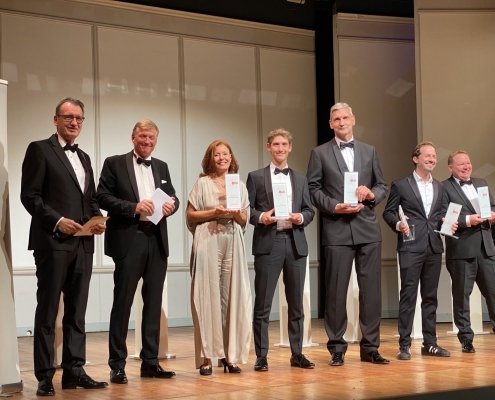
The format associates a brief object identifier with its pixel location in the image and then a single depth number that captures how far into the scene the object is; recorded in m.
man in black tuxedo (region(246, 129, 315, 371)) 5.32
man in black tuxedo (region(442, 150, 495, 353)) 6.08
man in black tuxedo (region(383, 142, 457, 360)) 5.82
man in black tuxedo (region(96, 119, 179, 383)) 4.86
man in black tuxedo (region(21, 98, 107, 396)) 4.46
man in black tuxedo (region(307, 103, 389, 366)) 5.46
